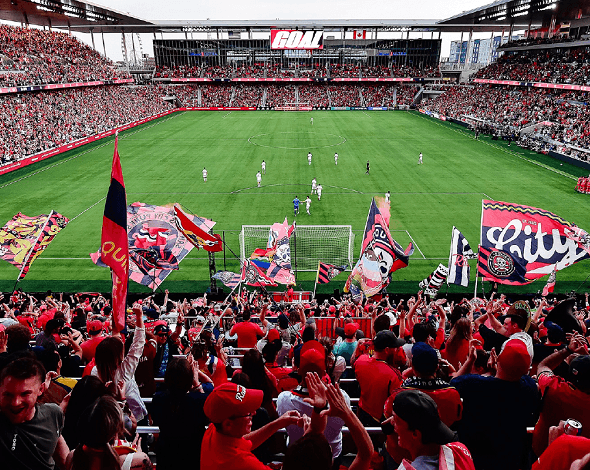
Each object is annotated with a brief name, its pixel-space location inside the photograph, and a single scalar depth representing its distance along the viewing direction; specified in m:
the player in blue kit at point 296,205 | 23.70
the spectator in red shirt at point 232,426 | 2.94
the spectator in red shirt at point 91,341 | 6.25
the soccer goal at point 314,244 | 18.58
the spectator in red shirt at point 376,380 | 4.41
